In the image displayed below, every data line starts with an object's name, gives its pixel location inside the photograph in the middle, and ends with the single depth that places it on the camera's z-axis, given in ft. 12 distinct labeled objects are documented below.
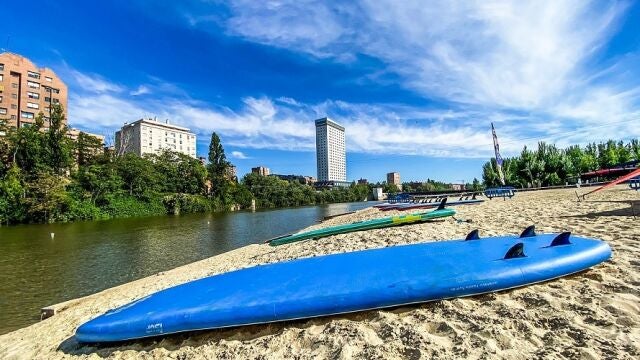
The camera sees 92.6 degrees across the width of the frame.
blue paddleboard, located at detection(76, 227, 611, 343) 10.66
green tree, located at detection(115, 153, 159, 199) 157.99
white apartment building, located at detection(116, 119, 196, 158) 295.89
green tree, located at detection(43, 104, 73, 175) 121.49
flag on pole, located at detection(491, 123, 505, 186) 82.34
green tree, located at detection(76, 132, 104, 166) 146.30
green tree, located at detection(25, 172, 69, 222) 108.06
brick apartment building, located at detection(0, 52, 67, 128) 151.74
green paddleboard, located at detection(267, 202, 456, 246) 36.35
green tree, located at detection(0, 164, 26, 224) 102.99
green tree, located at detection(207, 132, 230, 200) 212.43
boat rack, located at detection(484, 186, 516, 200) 72.84
